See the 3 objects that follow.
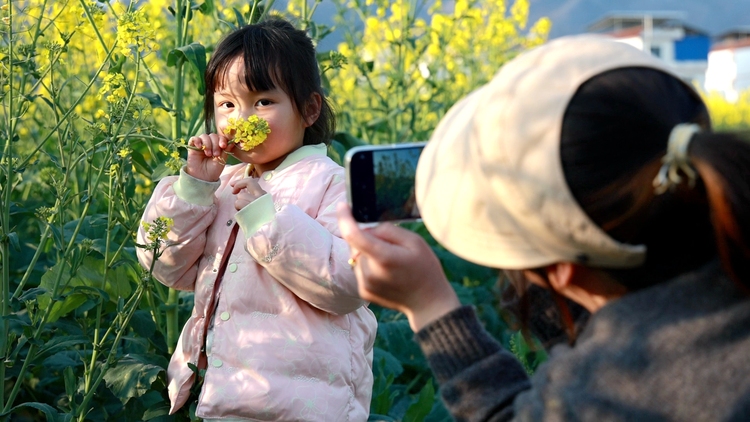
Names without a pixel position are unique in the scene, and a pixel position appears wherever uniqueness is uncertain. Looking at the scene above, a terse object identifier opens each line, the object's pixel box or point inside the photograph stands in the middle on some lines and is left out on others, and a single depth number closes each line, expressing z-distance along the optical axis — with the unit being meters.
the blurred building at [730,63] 29.44
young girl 1.66
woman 0.86
